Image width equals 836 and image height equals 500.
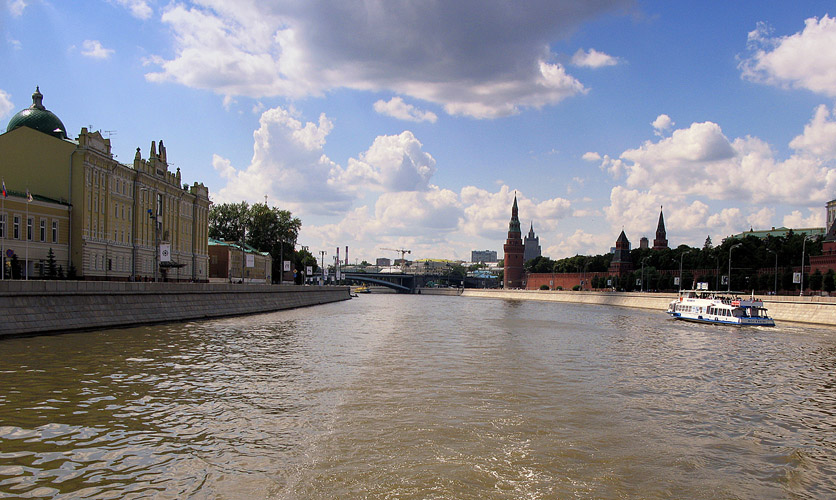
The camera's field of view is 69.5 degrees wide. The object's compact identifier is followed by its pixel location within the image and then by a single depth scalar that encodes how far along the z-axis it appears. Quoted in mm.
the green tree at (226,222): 109625
